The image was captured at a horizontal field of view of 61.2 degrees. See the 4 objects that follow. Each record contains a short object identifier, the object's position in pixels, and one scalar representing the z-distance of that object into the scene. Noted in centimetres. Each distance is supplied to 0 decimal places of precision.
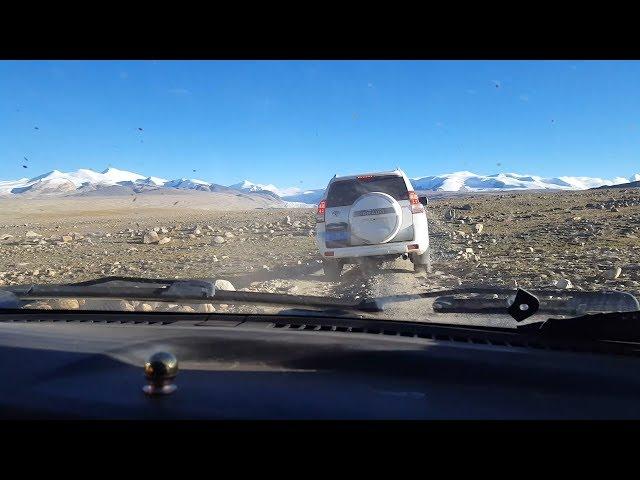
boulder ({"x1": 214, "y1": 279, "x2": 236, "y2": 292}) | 414
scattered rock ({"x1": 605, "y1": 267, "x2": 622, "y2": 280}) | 708
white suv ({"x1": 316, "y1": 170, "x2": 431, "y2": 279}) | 849
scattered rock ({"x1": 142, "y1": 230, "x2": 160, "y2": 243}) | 1527
